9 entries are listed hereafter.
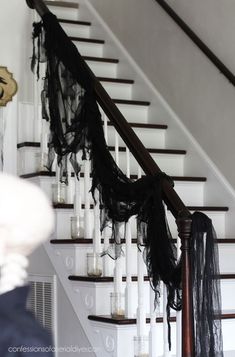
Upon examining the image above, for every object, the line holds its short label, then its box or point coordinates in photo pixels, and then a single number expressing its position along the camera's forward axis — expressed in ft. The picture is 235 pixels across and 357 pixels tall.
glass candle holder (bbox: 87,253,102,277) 11.43
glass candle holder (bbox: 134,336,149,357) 9.97
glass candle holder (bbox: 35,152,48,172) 13.76
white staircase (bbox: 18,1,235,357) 10.93
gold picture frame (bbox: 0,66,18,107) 15.06
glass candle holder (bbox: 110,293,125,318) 10.62
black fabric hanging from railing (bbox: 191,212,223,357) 8.73
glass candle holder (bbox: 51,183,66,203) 12.93
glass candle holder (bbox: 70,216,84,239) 12.28
